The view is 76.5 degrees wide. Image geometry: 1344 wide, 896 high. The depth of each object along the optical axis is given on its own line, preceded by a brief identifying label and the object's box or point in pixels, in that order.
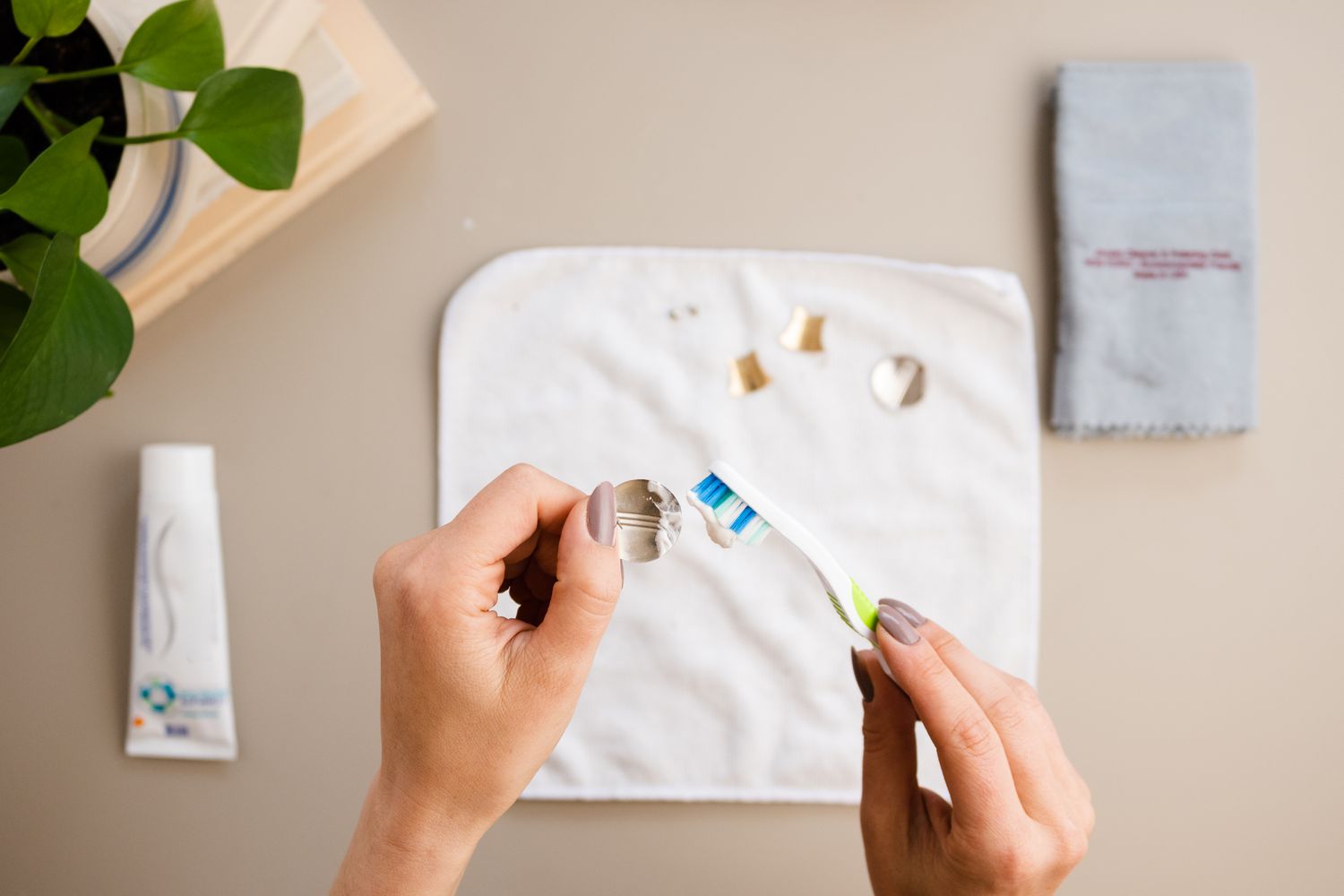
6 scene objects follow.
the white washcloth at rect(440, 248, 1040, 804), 0.69
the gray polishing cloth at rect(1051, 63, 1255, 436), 0.68
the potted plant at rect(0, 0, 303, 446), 0.39
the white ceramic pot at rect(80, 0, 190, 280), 0.49
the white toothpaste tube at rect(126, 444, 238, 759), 0.66
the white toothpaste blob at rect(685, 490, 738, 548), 0.46
